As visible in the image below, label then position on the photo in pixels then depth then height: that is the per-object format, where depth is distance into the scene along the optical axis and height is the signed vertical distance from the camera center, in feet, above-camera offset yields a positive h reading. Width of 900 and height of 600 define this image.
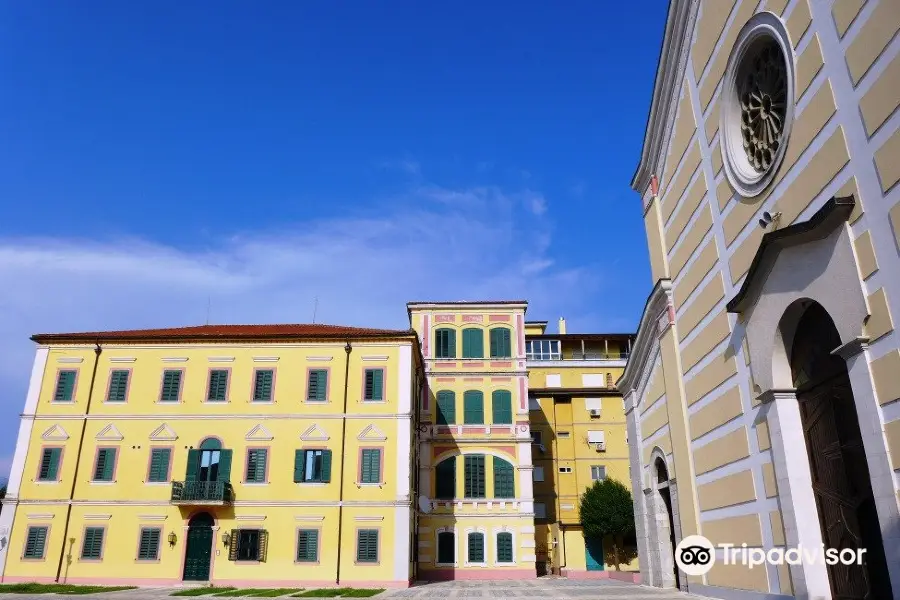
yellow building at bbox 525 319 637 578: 129.70 +16.78
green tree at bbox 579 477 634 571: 123.03 +1.43
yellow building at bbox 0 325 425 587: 89.71 +8.88
